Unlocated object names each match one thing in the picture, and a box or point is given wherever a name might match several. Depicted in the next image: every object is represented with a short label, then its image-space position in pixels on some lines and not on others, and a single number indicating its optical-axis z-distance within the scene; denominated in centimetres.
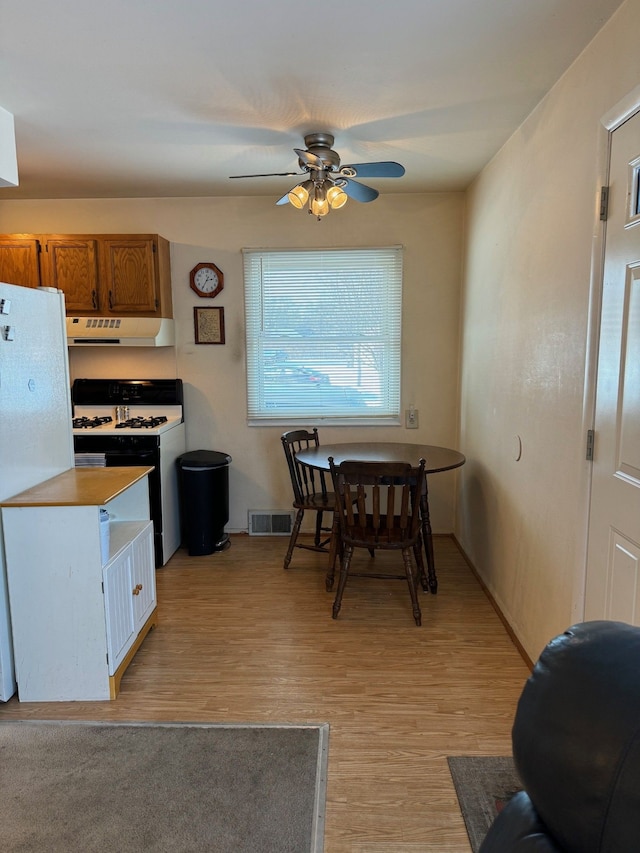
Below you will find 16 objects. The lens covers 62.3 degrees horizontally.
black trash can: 377
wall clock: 406
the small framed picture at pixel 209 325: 411
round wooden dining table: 321
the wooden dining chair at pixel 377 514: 276
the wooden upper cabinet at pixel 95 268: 376
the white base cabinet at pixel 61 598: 217
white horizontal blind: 405
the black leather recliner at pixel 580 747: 62
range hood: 378
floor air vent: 430
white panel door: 167
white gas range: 356
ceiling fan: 260
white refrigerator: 224
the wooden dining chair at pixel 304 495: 348
